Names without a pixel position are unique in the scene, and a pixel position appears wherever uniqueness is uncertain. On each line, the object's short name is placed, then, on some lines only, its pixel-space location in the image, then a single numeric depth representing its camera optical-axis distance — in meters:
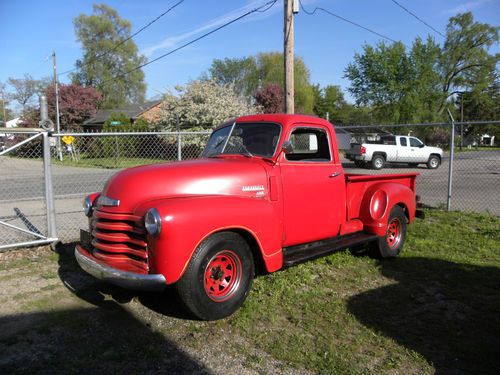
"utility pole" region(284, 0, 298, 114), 9.44
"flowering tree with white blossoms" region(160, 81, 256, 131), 24.41
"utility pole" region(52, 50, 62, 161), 33.61
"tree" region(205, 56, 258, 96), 64.25
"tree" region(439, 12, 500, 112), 51.28
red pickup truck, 3.50
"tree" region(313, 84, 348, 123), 67.57
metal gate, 5.89
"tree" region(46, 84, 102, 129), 44.31
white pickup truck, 20.42
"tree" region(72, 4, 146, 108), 55.28
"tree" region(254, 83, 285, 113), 43.81
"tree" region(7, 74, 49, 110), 67.56
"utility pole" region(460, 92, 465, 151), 52.64
